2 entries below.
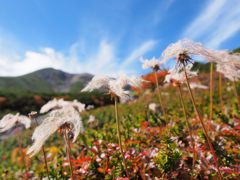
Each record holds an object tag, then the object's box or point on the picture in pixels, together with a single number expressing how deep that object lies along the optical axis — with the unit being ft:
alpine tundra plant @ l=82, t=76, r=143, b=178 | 0.46
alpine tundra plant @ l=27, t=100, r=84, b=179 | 0.36
